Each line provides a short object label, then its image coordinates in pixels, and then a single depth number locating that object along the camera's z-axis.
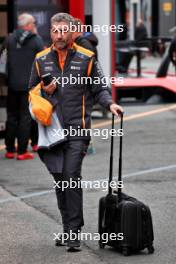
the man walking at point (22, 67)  15.11
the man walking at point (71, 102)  9.06
